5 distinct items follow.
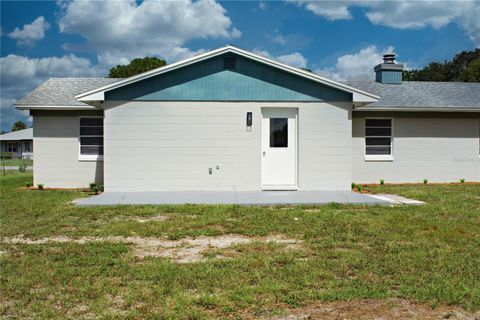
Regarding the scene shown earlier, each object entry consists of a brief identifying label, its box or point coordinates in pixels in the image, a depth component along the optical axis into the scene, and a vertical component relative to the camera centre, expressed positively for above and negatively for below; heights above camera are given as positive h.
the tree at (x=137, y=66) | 38.88 +8.21
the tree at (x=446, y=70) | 54.47 +11.33
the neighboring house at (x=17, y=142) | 60.46 +2.37
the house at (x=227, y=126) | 12.75 +0.94
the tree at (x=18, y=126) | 89.34 +6.65
